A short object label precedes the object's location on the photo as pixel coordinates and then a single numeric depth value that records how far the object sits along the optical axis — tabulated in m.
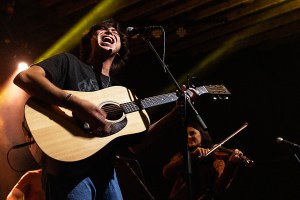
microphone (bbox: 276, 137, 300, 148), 3.93
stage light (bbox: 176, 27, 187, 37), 6.30
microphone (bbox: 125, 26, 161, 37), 3.03
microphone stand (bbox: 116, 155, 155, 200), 4.05
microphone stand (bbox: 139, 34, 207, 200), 2.34
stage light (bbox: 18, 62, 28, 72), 5.91
